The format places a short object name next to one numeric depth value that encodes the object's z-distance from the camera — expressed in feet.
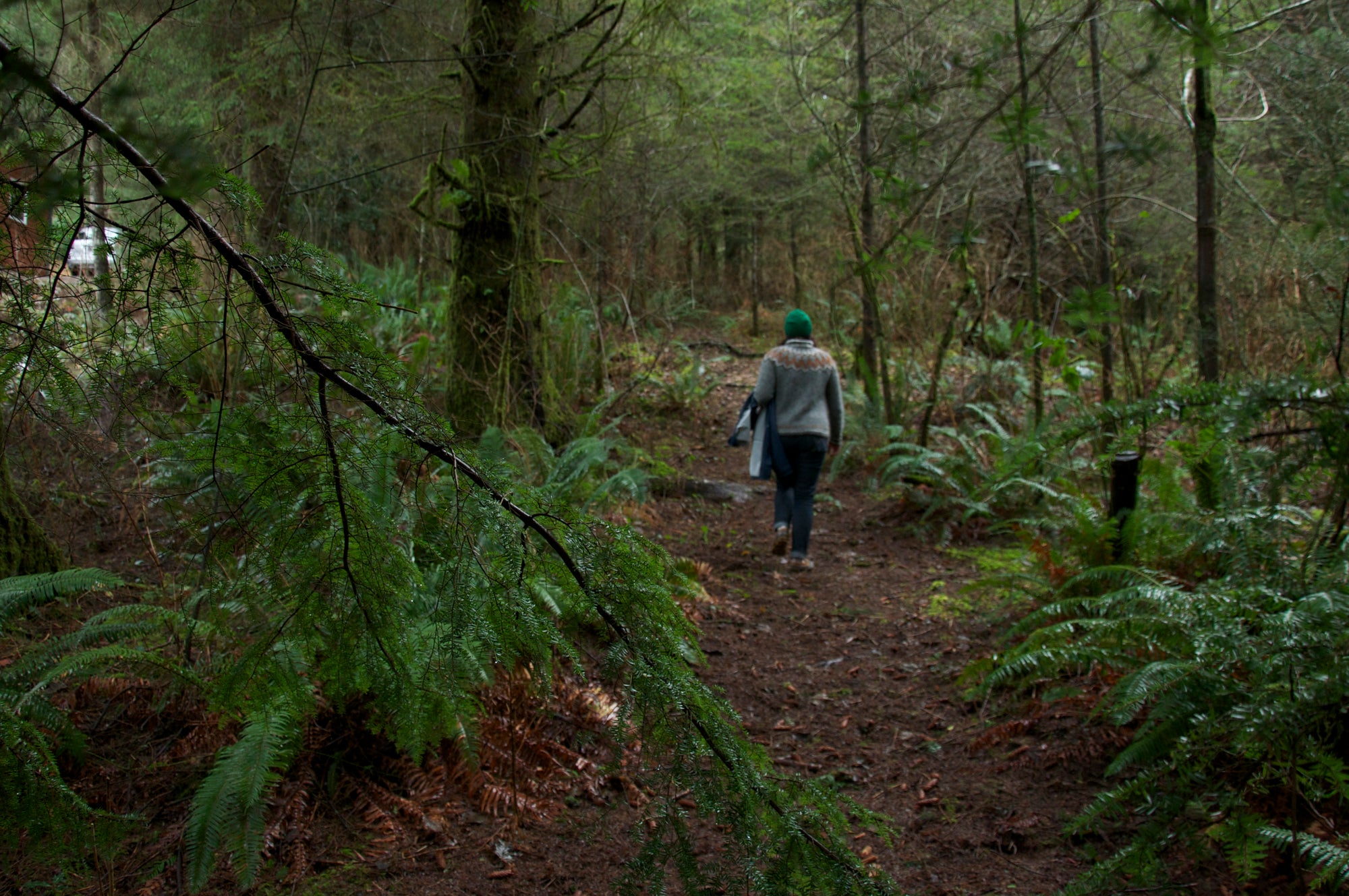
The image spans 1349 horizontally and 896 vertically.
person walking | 22.12
